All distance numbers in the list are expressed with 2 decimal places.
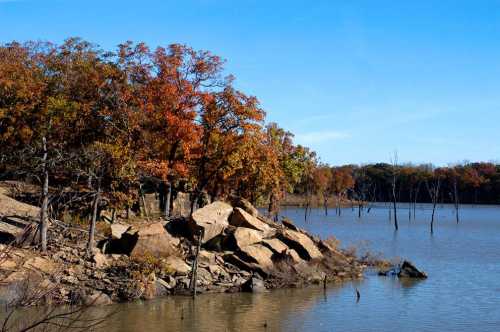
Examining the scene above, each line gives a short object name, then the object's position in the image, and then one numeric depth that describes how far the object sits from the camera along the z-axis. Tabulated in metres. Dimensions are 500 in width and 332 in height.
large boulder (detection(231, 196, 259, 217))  36.69
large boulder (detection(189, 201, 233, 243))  31.75
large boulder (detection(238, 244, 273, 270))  31.31
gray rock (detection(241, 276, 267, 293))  29.19
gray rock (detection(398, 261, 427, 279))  35.38
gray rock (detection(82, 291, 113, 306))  24.94
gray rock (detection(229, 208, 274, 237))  33.94
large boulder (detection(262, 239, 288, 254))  32.69
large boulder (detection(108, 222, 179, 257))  29.23
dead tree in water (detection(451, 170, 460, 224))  156.68
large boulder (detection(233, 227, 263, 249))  31.96
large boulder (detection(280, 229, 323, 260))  34.44
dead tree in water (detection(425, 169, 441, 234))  155.38
